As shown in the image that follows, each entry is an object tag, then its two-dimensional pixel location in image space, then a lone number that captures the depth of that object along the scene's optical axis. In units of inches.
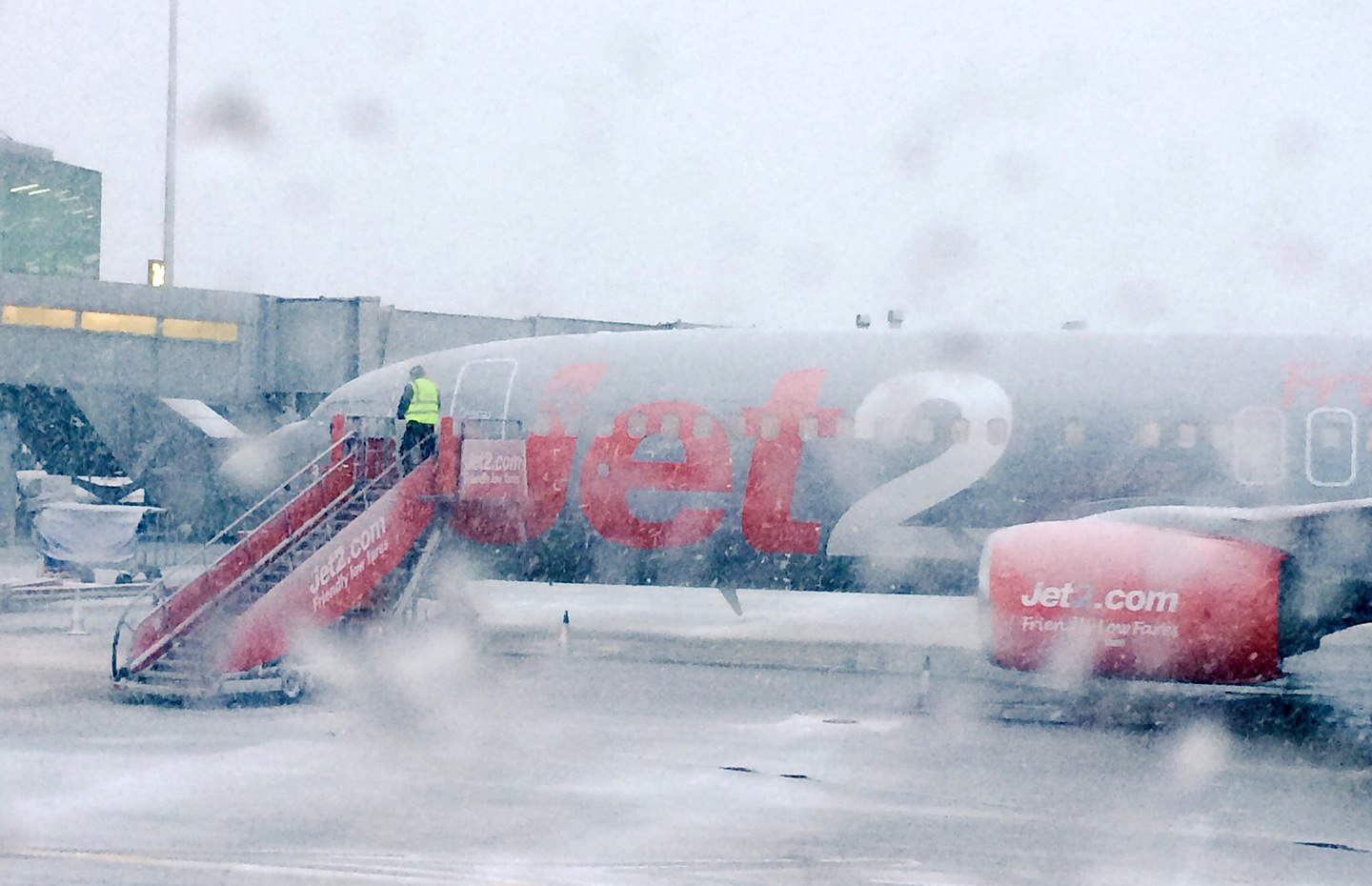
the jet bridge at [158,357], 1742.1
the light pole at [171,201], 1934.1
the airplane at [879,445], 786.8
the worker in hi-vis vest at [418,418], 808.9
